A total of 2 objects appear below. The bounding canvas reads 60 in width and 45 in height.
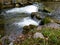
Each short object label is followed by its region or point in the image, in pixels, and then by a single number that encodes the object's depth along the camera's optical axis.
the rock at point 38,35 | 2.26
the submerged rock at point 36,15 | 4.70
